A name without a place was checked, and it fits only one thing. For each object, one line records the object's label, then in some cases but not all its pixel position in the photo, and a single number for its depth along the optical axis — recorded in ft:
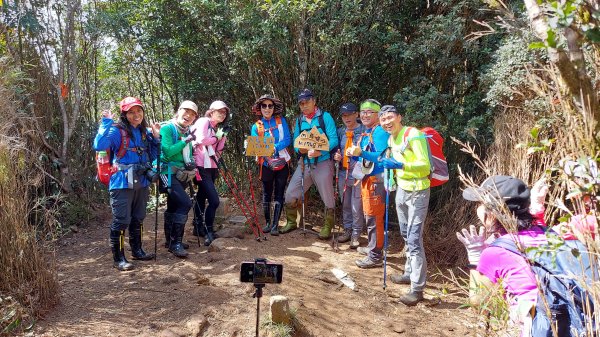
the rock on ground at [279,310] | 12.89
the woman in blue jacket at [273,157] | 21.43
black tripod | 10.96
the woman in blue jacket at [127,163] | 16.21
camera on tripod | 10.75
